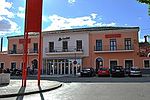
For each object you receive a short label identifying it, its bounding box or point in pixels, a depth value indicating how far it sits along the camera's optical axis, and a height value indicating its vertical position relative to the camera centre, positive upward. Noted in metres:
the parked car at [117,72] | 15.94 -2.00
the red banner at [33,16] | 8.54 +2.88
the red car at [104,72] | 16.21 -2.04
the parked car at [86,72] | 16.54 -2.09
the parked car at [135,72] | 15.85 -1.99
